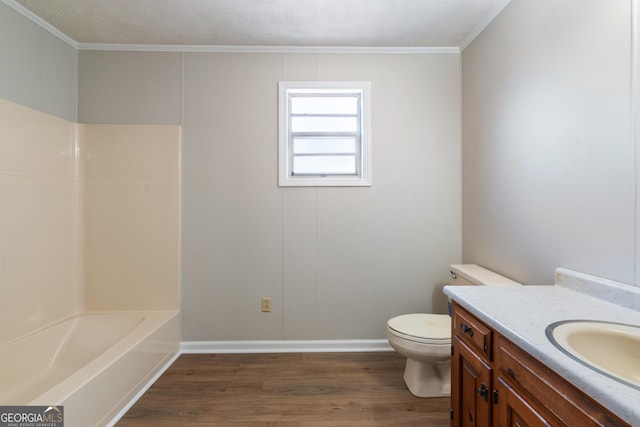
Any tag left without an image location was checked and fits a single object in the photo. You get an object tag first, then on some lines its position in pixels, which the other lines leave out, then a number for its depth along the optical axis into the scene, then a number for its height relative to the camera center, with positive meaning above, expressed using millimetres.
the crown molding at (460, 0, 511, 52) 1781 +1313
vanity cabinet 676 -530
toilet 1628 -760
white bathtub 1362 -901
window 2330 +664
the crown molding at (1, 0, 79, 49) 1757 +1294
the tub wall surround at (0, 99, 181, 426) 1691 -258
